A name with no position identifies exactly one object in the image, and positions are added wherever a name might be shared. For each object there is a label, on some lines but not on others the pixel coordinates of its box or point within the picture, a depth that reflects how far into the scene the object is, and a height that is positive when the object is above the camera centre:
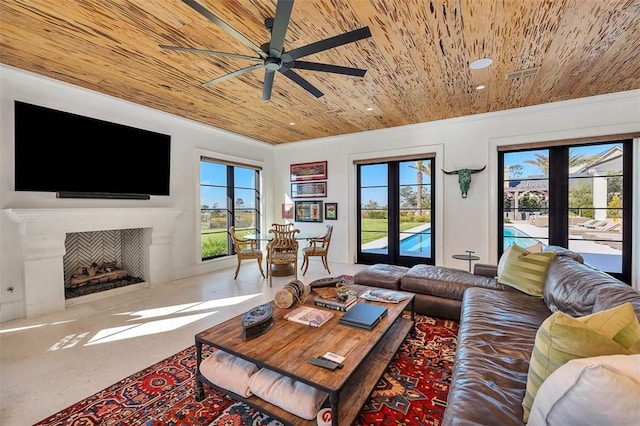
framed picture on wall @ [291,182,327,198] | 6.28 +0.45
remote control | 1.46 -0.82
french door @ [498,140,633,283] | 4.02 +0.11
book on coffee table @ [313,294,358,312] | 2.24 -0.77
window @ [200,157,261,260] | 5.39 +0.13
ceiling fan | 1.76 +1.20
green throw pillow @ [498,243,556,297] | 2.57 -0.60
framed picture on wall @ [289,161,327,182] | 6.25 +0.88
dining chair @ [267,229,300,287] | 4.70 -0.68
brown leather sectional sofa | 1.22 -0.83
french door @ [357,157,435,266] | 5.34 -0.07
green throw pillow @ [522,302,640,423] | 1.02 -0.50
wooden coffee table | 1.43 -0.82
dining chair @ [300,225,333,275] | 5.16 -0.76
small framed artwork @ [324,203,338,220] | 6.14 -0.04
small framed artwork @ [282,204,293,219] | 6.70 -0.04
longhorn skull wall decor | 4.72 +0.51
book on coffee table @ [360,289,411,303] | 2.48 -0.80
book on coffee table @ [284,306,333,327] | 2.00 -0.79
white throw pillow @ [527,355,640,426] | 0.78 -0.54
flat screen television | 3.27 +0.75
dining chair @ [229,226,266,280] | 4.83 -0.73
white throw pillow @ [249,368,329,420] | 1.46 -0.99
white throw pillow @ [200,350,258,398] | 1.64 -0.98
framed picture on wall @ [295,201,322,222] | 6.34 -0.04
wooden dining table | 4.96 -1.07
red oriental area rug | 1.68 -1.24
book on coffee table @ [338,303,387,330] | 1.94 -0.78
